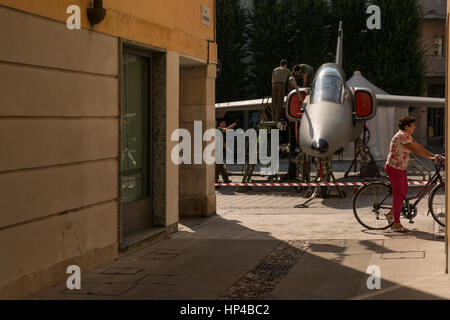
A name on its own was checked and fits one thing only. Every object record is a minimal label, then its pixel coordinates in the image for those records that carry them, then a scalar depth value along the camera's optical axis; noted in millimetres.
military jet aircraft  15289
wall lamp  8477
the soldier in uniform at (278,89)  19172
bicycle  10836
